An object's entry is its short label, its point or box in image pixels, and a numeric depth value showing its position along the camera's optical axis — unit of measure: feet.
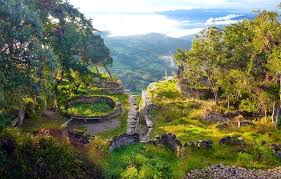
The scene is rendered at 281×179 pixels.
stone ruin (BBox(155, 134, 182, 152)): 62.21
